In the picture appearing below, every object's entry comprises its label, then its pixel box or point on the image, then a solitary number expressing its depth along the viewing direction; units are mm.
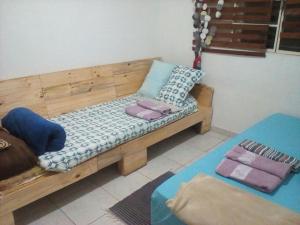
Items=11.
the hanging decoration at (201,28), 2887
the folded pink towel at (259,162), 1600
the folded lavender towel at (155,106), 2592
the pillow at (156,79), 3010
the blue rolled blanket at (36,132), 1806
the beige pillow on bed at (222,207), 1181
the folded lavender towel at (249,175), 1497
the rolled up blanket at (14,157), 1649
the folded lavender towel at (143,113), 2465
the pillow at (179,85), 2824
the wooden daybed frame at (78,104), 1697
